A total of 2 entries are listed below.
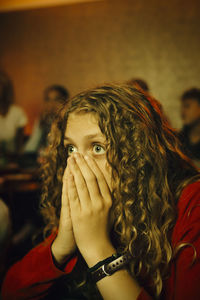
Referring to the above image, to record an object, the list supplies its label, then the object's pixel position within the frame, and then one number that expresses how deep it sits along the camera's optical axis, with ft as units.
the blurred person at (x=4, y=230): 1.79
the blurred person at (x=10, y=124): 6.56
